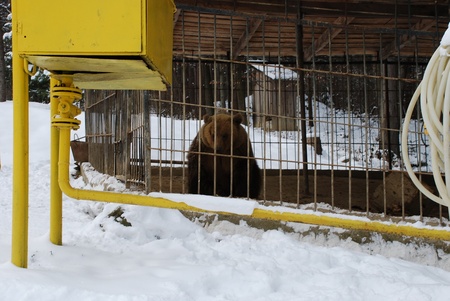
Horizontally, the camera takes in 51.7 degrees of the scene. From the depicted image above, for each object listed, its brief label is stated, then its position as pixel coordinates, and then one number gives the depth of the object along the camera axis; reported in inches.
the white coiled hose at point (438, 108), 74.6
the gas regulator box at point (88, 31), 86.0
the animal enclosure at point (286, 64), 184.5
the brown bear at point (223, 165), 248.2
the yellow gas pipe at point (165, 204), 97.7
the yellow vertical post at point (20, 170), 93.8
